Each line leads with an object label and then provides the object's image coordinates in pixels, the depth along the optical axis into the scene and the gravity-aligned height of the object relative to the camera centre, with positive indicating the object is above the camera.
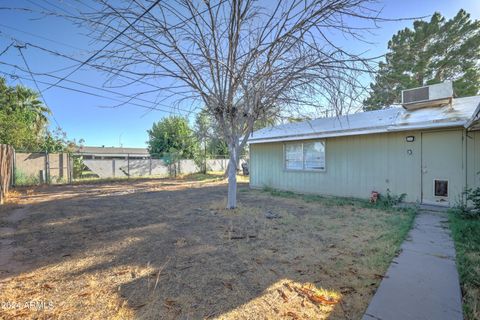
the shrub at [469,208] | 4.49 -1.08
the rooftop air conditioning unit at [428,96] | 6.37 +1.85
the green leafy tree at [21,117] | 11.28 +2.66
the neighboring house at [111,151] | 34.97 +1.59
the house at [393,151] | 5.40 +0.23
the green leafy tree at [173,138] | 20.80 +2.08
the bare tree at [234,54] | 3.57 +2.04
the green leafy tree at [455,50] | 10.26 +5.09
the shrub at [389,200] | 6.09 -1.13
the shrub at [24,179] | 10.88 -0.90
